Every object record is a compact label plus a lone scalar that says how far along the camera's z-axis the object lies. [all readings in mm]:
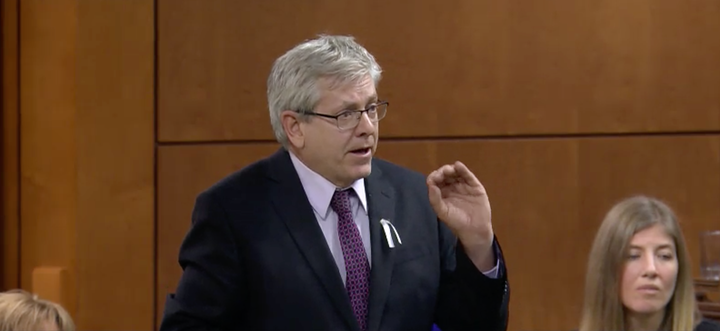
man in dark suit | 11314
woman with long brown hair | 11754
